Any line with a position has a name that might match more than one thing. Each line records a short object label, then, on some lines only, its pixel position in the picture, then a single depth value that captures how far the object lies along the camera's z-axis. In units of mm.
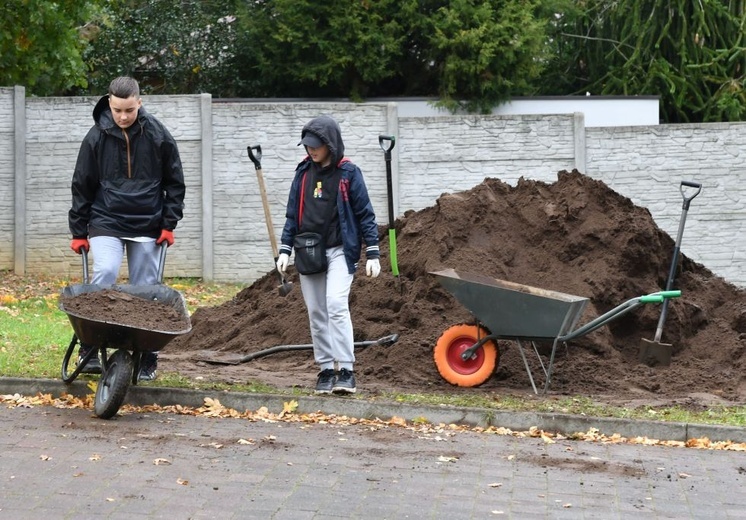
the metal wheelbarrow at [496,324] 14936
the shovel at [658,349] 17512
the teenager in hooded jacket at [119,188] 14594
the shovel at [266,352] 17410
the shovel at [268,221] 20031
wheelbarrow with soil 13152
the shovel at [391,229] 18444
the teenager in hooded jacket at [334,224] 14615
